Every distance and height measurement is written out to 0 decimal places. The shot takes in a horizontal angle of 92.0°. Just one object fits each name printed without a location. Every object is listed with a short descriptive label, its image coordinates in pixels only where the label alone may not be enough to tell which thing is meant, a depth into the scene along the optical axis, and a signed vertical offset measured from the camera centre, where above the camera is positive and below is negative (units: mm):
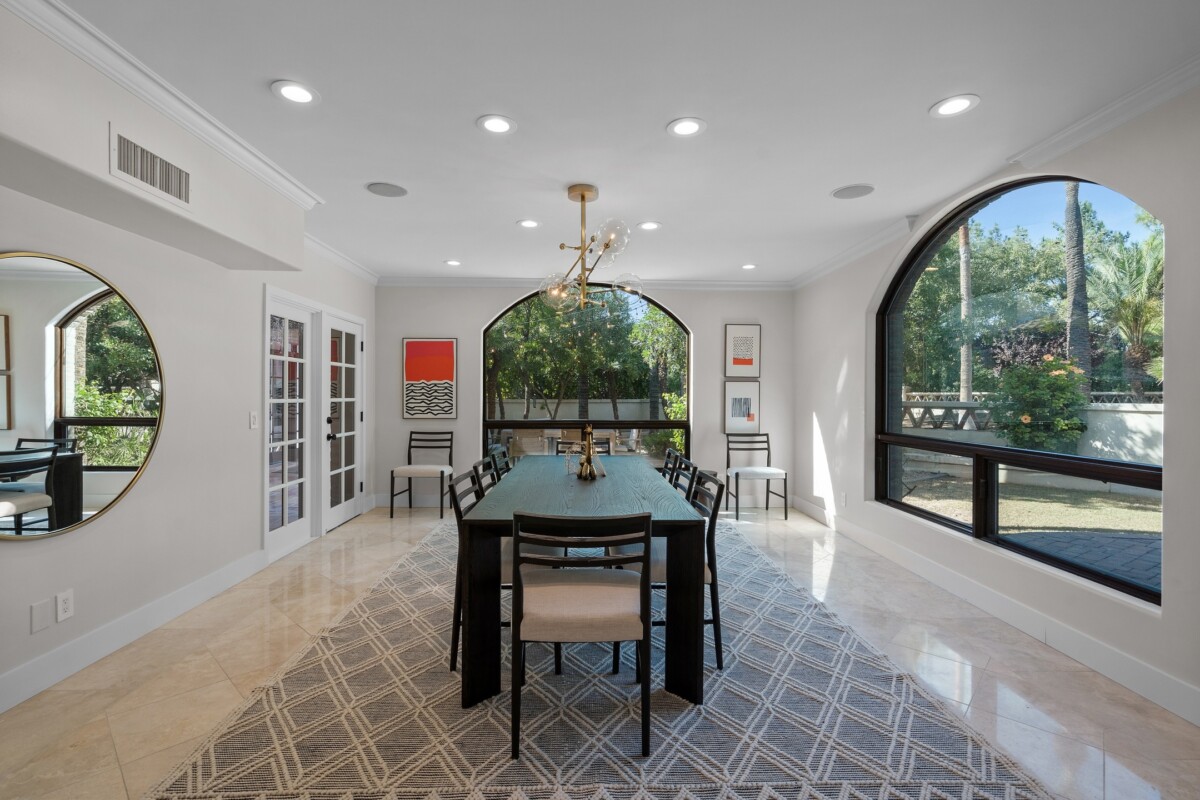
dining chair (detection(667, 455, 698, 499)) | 3135 -437
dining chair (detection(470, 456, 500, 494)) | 3612 -481
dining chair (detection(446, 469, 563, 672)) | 2465 -764
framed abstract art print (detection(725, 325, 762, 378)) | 6215 +509
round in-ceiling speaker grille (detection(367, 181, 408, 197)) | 3428 +1262
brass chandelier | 3318 +697
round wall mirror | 2289 +22
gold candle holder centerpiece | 3508 -400
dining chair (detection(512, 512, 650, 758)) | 1993 -729
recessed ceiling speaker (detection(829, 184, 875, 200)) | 3406 +1245
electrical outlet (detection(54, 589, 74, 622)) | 2455 -873
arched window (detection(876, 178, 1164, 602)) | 2590 +109
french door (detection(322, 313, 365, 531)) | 5035 -207
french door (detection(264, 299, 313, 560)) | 4219 -208
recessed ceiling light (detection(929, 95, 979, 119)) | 2381 +1233
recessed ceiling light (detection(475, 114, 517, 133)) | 2582 +1253
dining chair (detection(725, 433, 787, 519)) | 6160 -499
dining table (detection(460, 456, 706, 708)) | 2273 -771
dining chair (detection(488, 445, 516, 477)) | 4064 -430
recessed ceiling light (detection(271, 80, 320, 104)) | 2293 +1248
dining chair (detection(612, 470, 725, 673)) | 2613 -756
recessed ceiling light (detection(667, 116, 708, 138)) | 2596 +1244
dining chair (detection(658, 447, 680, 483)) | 4055 -478
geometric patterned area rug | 1844 -1221
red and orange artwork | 6098 +273
